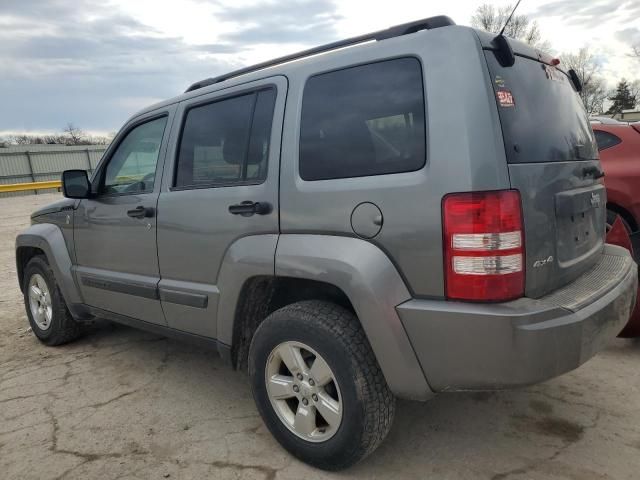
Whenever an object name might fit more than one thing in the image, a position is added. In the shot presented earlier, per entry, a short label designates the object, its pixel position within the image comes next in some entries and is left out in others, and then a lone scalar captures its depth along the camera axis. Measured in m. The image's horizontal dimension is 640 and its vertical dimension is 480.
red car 4.68
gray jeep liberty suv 1.99
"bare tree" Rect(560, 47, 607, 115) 43.56
